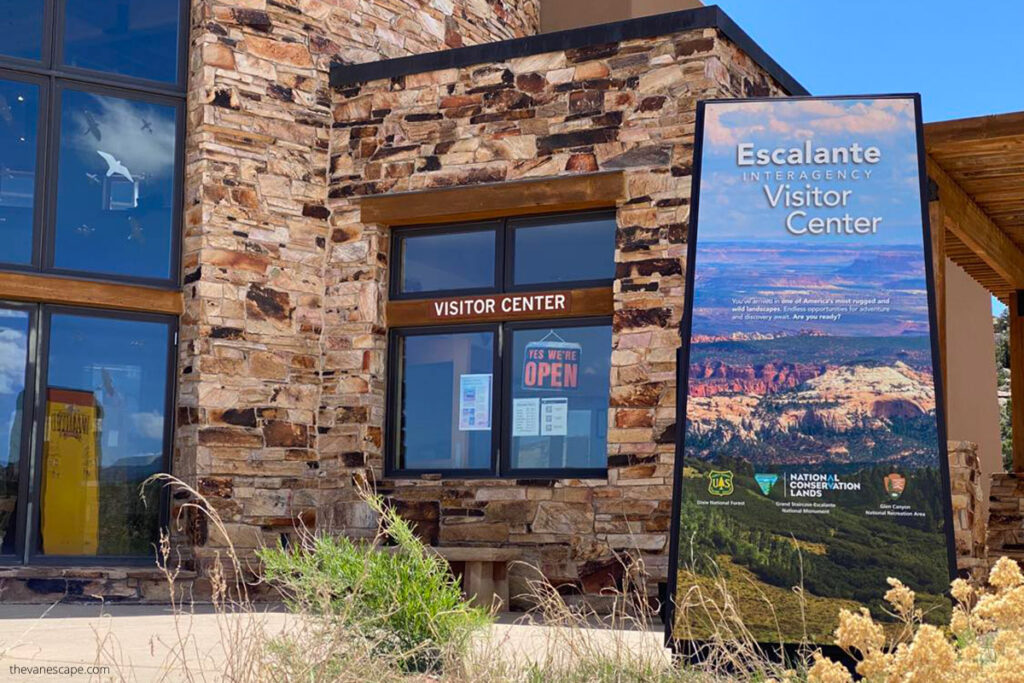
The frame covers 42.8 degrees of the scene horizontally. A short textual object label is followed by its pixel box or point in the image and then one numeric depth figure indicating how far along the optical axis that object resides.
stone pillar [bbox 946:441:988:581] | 9.06
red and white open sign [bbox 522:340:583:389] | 10.20
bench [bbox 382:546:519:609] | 9.45
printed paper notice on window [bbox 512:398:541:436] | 10.23
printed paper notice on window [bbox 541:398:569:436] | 10.14
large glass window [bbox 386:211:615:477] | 10.11
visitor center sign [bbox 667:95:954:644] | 5.86
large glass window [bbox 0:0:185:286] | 10.01
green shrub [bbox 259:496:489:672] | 5.06
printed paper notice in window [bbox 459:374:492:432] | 10.43
